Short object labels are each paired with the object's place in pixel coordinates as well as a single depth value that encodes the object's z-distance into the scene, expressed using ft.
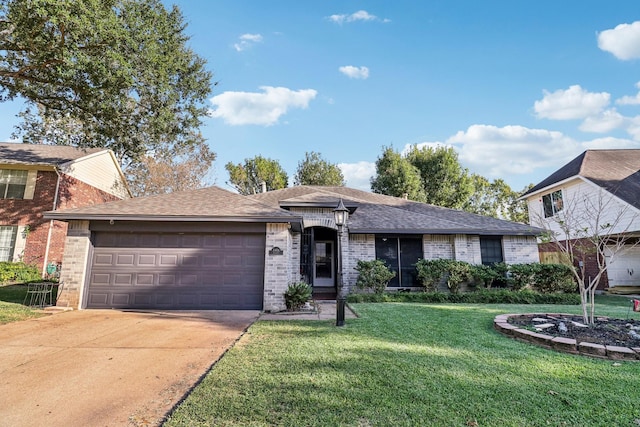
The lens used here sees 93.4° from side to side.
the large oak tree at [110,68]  24.54
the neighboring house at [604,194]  42.37
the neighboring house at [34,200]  43.55
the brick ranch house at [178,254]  25.94
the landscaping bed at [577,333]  13.74
